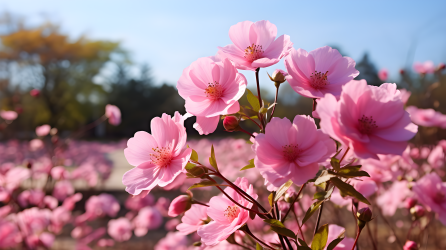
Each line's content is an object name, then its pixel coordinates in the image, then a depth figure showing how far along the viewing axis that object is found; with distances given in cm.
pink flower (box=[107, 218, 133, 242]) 248
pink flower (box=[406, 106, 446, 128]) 168
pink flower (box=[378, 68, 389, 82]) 267
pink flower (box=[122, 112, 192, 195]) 56
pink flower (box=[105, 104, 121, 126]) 277
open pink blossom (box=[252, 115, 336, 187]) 48
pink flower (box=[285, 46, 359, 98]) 55
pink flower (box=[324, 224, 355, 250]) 66
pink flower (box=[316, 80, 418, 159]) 42
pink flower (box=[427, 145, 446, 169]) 182
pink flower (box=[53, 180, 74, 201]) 305
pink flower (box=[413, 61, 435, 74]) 235
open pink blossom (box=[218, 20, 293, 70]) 62
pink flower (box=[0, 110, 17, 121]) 261
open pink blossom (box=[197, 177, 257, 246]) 55
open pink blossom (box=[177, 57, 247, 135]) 57
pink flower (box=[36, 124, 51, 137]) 267
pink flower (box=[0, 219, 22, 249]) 173
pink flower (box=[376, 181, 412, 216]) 136
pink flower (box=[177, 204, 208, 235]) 71
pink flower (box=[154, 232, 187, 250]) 205
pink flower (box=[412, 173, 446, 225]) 94
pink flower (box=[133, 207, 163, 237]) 242
